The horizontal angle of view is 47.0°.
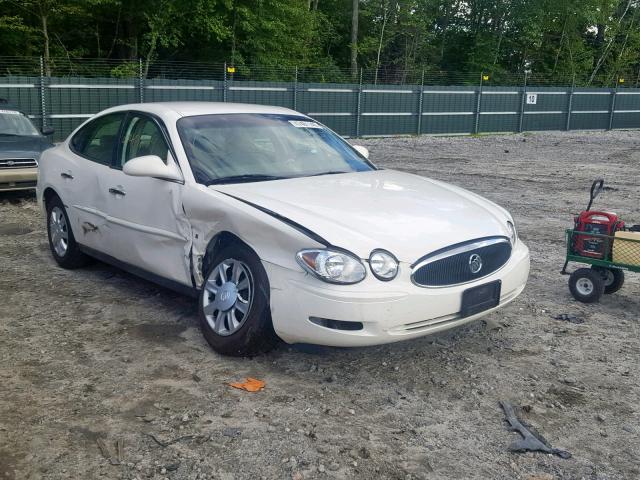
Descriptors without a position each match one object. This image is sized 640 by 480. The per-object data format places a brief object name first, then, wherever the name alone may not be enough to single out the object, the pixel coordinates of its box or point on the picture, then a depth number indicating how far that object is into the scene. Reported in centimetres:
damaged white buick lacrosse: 401
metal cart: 573
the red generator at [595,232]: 586
